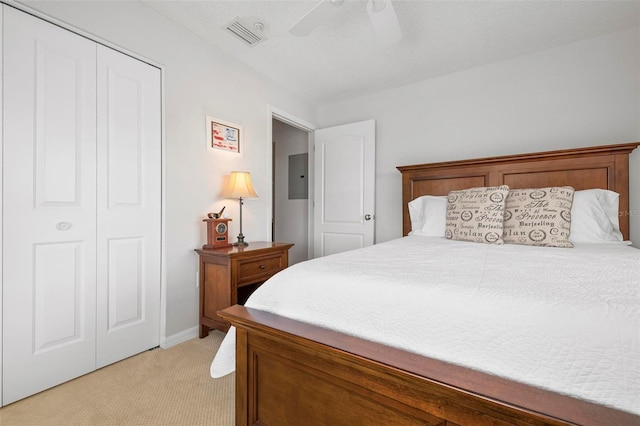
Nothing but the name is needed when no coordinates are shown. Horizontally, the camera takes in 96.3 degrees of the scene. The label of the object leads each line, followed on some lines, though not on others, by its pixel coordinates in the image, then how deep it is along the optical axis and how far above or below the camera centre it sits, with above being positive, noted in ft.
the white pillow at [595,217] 6.43 -0.05
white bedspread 2.16 -0.93
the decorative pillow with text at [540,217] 6.03 -0.06
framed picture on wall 8.11 +2.32
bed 2.08 -1.34
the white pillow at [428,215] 7.94 -0.03
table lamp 8.09 +0.76
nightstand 6.96 -1.55
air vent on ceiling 7.23 +4.80
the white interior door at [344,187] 11.16 +1.07
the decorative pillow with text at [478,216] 6.45 -0.04
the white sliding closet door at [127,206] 6.07 +0.16
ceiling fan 5.48 +4.02
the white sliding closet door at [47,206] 4.91 +0.13
